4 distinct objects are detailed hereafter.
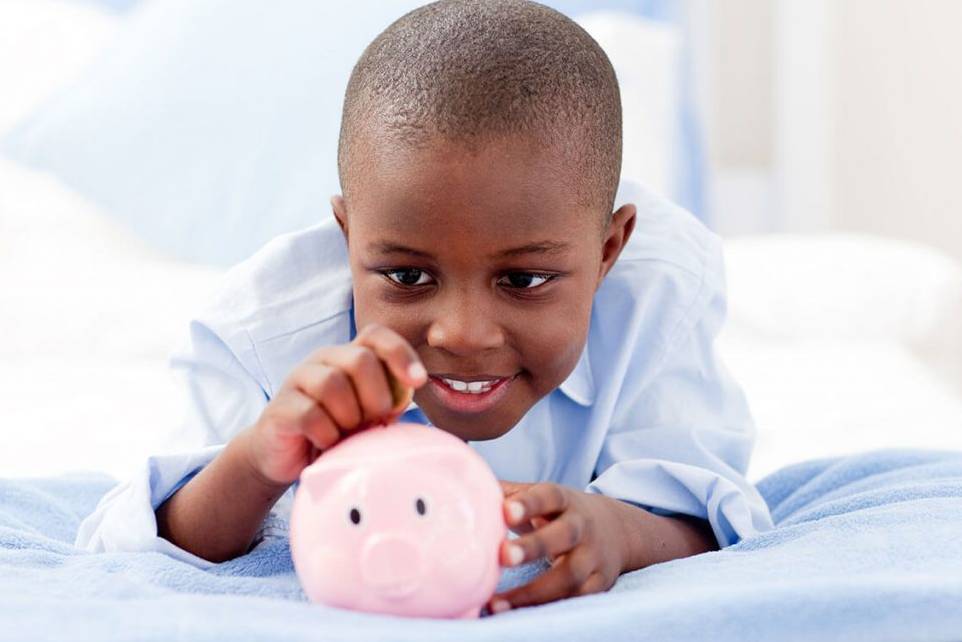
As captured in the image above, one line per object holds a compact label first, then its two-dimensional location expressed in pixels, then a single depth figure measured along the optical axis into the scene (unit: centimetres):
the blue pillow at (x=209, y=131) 222
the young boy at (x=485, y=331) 90
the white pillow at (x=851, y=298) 209
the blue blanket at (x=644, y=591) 70
